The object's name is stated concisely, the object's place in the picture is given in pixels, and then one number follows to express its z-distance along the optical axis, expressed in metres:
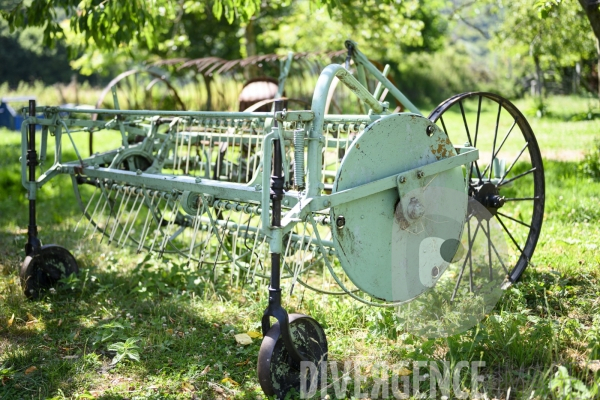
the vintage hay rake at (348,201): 2.90
